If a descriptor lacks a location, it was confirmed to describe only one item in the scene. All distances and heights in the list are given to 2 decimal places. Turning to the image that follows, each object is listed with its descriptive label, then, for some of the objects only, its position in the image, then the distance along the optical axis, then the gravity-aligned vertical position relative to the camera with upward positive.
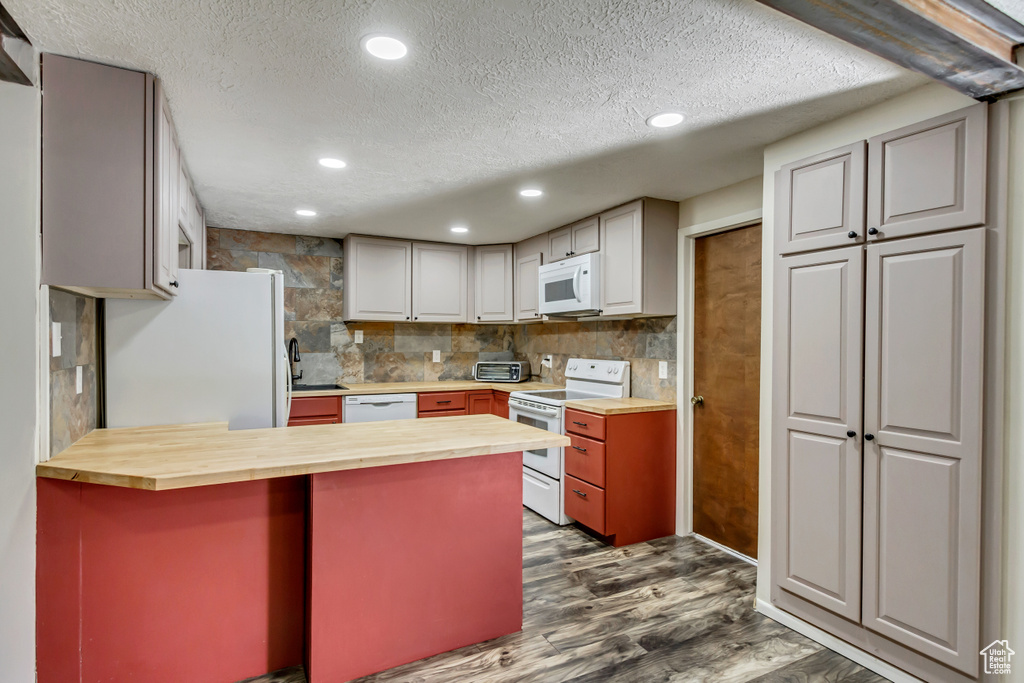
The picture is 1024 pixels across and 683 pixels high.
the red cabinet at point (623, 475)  3.19 -0.89
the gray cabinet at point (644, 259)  3.28 +0.53
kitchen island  1.67 -0.80
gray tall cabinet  1.70 -0.20
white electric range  3.57 -0.56
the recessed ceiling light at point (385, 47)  1.55 +0.91
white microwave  3.59 +0.38
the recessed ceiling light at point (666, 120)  2.09 +0.92
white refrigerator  2.43 -0.10
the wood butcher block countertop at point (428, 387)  4.14 -0.44
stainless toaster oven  4.91 -0.32
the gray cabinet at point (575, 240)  3.69 +0.76
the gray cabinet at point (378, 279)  4.34 +0.51
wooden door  2.98 -0.28
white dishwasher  4.12 -0.59
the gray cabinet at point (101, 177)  1.69 +0.55
